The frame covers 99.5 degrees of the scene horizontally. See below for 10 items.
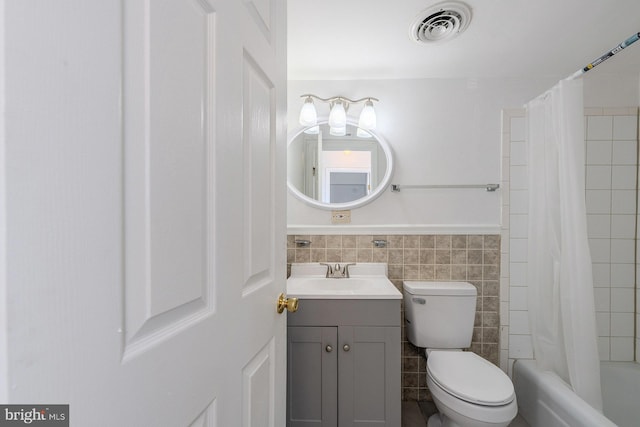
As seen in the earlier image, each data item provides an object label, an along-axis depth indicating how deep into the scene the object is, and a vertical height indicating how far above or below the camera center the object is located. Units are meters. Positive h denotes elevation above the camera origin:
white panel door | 0.22 +0.00
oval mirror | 1.80 +0.30
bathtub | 1.25 -0.98
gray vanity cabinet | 1.33 -0.76
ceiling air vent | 1.21 +0.91
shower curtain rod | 1.06 +0.68
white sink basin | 1.36 -0.42
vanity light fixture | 1.75 +0.63
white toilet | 1.15 -0.78
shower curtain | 1.29 -0.18
